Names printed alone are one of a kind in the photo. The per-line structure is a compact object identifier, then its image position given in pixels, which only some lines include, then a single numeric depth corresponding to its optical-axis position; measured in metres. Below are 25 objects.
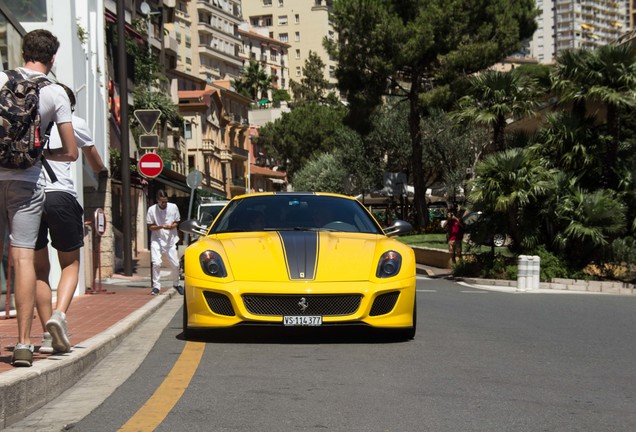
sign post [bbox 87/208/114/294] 20.94
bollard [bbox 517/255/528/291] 24.64
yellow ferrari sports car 9.45
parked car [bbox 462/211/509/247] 27.95
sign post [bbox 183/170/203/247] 30.20
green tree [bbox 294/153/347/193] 93.81
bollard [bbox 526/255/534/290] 24.62
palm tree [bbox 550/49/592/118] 27.66
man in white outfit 19.56
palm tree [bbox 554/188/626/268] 25.98
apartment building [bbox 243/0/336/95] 172.50
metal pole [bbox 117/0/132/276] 26.36
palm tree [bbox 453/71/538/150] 29.06
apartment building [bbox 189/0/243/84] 128.62
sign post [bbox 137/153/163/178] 23.94
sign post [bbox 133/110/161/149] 24.98
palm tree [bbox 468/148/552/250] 26.79
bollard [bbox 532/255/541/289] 24.64
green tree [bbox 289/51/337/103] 134.38
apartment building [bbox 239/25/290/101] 159.12
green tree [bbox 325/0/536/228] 48.81
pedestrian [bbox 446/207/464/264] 32.47
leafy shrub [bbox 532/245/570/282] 26.19
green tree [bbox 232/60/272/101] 140.00
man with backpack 6.82
